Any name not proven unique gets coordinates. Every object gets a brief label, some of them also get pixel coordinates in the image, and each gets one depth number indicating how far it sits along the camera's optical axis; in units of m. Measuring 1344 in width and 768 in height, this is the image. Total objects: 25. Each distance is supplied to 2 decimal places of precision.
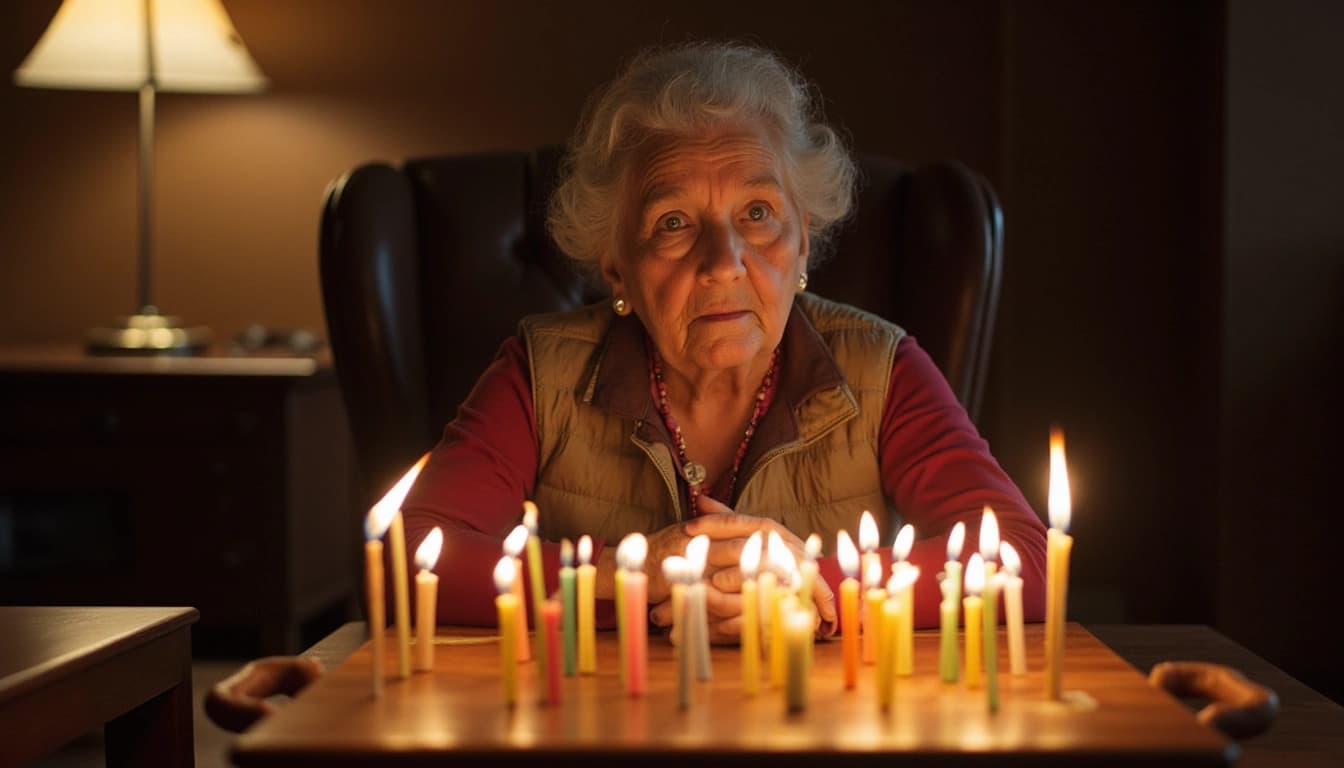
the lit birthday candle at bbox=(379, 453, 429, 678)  1.20
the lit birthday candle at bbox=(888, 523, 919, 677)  1.18
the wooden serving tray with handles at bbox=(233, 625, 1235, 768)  0.93
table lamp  3.80
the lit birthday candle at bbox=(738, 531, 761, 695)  1.10
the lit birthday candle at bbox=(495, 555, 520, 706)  1.11
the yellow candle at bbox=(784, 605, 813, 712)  1.05
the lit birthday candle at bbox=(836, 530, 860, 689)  1.13
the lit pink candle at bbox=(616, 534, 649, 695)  1.11
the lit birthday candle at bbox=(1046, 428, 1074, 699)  1.10
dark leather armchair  2.25
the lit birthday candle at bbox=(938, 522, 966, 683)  1.16
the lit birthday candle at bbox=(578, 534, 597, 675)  1.20
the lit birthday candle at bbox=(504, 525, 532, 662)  1.25
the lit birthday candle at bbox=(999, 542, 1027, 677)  1.18
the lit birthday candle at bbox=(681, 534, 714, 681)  1.14
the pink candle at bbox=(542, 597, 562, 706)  1.08
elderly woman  1.89
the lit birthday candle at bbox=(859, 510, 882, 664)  1.24
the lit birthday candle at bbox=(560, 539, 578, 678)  1.20
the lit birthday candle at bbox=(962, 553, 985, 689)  1.15
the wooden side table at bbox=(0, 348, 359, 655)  3.69
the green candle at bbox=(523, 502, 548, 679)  1.26
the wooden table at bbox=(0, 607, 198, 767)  1.33
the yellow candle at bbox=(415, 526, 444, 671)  1.22
